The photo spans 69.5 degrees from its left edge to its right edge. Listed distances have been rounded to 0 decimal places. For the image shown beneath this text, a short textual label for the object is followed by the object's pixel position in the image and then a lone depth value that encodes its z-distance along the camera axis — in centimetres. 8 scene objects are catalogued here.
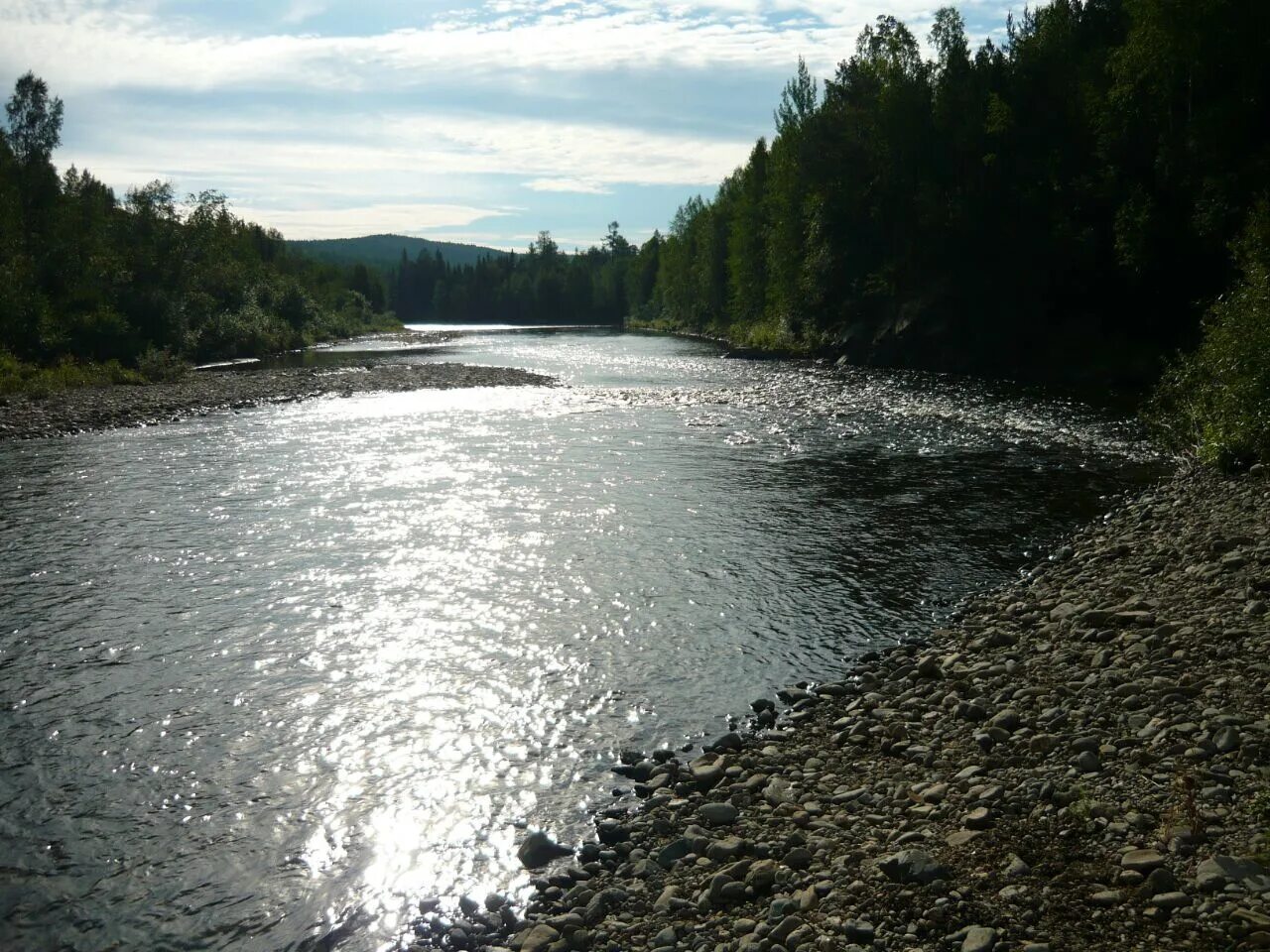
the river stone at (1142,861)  657
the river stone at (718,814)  866
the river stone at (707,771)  958
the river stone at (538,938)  708
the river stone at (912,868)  694
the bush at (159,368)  5612
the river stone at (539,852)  848
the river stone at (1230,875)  605
